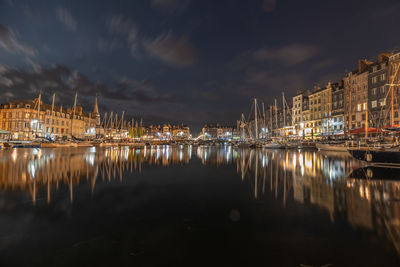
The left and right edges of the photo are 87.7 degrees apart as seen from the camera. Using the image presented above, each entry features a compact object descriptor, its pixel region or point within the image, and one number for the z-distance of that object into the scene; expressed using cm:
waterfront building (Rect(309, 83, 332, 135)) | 6549
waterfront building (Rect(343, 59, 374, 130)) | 5206
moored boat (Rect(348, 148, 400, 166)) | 1526
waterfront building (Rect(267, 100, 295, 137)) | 8612
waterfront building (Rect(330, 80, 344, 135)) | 5988
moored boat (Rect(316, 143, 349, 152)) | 3841
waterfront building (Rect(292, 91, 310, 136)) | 7662
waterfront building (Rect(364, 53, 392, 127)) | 4588
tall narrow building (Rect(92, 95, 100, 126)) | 11174
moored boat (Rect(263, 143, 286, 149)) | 5201
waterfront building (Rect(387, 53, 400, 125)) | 4241
